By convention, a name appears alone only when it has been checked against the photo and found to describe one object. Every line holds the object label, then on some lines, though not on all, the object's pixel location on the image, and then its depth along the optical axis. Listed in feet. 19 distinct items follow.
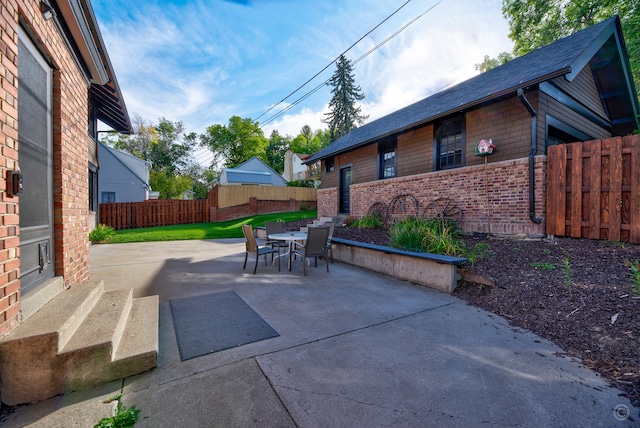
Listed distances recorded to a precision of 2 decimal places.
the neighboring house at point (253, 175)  87.71
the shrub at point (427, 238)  16.15
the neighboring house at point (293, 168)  121.60
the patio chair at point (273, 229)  20.98
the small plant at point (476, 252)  14.75
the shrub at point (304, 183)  84.58
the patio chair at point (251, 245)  17.48
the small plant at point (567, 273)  11.29
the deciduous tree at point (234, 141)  117.08
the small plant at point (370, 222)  29.00
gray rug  8.14
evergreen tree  94.94
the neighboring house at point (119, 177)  66.33
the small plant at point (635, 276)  9.81
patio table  17.98
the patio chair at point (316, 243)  16.51
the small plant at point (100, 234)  30.87
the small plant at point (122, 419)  4.92
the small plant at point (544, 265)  13.02
